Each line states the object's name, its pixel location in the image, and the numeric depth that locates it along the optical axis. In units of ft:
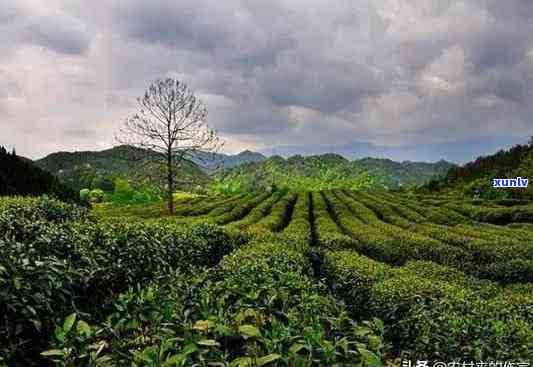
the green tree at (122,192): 173.78
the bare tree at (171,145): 85.81
